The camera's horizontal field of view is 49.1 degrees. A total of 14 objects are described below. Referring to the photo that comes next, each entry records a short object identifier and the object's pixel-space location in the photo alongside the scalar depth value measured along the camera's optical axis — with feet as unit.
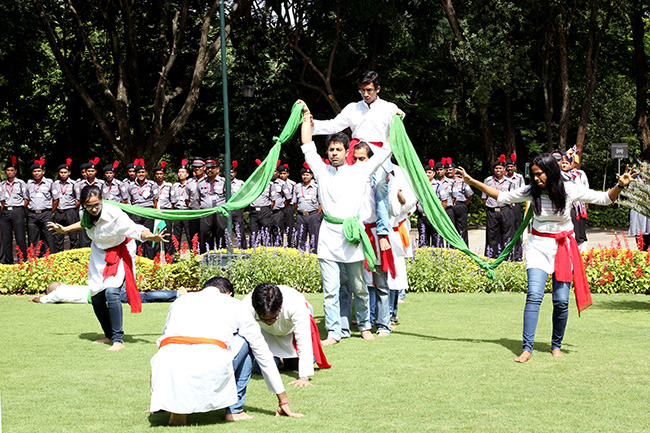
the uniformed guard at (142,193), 50.11
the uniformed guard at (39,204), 49.19
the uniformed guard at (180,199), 49.94
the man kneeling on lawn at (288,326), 17.07
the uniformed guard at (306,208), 51.96
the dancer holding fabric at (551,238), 21.21
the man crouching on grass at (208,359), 14.93
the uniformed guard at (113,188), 49.49
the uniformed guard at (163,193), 50.67
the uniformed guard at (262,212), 51.93
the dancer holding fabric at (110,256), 23.61
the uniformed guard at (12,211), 48.88
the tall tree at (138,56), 64.18
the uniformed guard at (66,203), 50.37
